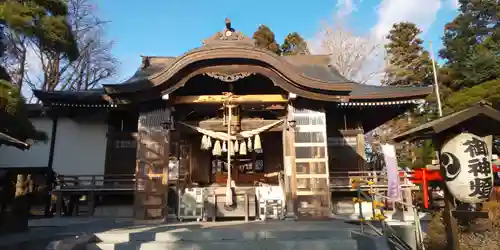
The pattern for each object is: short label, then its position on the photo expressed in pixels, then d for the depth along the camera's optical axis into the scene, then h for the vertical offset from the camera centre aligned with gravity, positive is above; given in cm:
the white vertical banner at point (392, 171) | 705 +13
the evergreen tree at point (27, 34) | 754 +360
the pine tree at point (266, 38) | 3145 +1346
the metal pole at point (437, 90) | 2356 +628
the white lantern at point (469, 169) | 472 +11
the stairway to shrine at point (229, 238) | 657 -126
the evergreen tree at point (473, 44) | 2153 +1076
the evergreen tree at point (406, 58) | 2952 +1124
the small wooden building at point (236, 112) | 1034 +243
